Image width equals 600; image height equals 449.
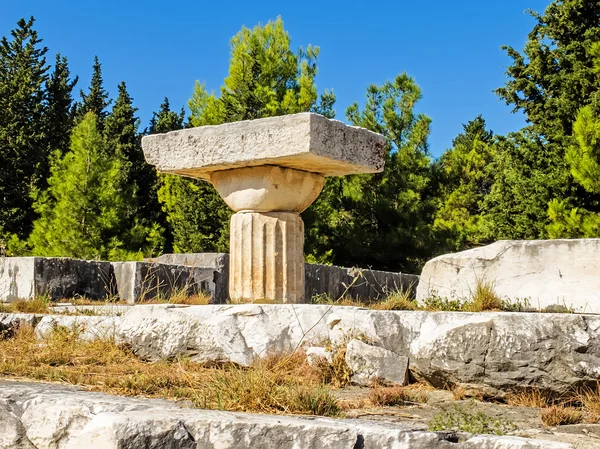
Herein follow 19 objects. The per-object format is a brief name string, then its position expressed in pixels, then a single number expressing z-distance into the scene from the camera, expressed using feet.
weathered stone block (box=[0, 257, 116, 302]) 22.57
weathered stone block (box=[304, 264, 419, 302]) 35.65
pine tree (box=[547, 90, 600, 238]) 48.44
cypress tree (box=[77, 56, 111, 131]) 120.91
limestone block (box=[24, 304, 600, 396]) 11.94
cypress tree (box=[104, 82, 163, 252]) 98.12
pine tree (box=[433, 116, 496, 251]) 86.69
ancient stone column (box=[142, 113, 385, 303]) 20.36
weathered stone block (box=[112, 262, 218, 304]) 24.75
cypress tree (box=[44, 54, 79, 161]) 103.26
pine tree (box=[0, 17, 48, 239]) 93.91
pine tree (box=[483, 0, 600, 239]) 56.95
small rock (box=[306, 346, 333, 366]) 13.87
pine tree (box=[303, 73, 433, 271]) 78.02
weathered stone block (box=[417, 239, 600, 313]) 16.29
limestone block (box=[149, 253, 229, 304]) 31.34
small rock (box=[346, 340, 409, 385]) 13.20
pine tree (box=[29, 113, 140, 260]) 82.84
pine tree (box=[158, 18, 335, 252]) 77.61
